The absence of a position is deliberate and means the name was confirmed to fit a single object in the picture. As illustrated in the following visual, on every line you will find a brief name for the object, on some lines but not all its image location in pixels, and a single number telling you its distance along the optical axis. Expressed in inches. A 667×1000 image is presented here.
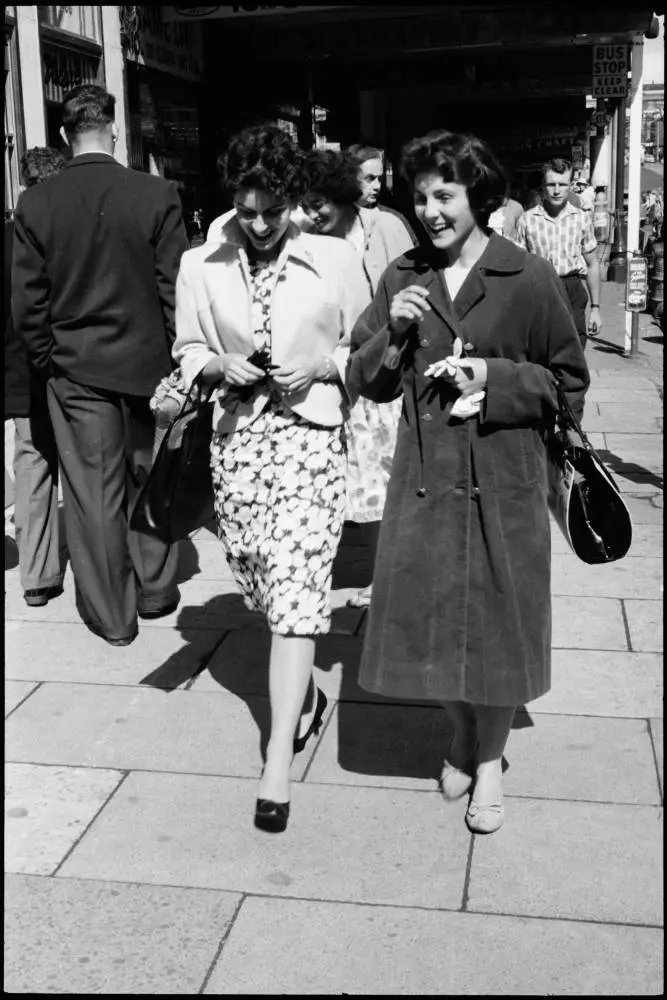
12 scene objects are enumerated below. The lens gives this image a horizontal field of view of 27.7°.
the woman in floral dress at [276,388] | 152.3
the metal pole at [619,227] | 1019.9
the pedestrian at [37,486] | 225.8
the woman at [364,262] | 216.7
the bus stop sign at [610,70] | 693.3
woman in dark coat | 139.3
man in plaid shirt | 355.3
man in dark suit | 202.5
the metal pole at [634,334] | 554.6
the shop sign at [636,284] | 529.3
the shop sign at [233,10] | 473.7
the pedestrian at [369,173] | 226.5
